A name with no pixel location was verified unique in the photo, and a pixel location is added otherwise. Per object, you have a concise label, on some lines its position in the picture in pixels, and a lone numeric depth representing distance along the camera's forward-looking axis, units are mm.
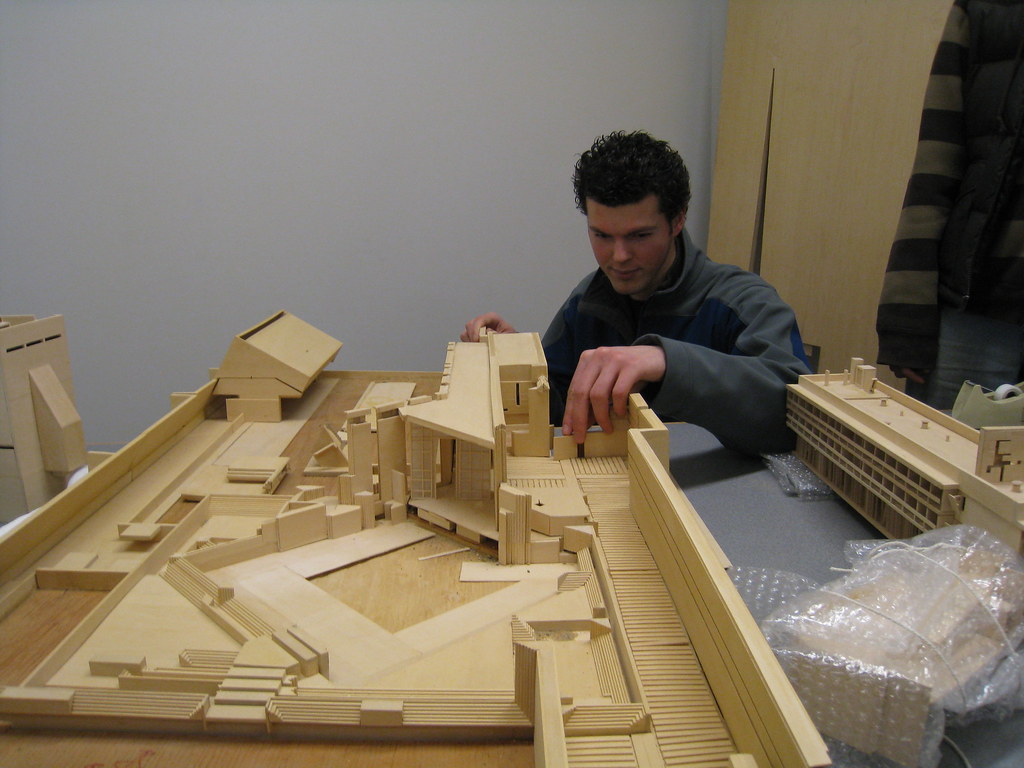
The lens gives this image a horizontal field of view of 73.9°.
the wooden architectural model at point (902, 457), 1266
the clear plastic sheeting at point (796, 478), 1869
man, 2045
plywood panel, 3104
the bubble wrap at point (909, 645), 961
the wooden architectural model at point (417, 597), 1055
